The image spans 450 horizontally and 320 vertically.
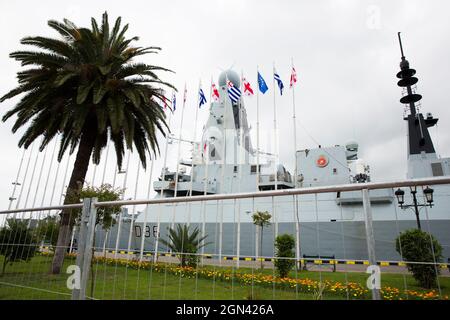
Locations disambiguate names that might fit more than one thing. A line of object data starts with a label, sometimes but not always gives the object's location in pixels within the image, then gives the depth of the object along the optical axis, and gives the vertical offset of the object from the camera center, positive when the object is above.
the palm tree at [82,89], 9.98 +5.60
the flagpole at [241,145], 21.95 +9.25
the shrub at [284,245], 9.76 +0.06
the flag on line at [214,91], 21.87 +11.87
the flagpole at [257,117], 18.87 +9.00
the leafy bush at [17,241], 5.16 -0.05
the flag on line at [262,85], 18.59 +10.62
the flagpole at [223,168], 20.64 +5.61
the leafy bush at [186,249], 3.69 -0.13
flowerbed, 3.89 -0.59
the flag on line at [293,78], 18.80 +11.21
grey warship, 15.20 +5.16
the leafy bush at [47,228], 5.34 +0.22
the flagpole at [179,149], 21.52 +7.18
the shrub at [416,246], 6.34 +0.12
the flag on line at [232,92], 18.38 +9.95
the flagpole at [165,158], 22.73 +6.97
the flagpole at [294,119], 18.22 +8.39
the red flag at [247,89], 18.88 +10.48
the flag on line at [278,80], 18.36 +10.90
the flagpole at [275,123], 18.87 +8.53
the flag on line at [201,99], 21.70 +11.14
